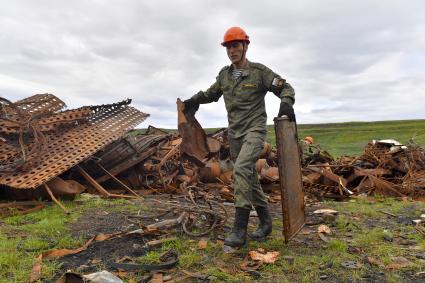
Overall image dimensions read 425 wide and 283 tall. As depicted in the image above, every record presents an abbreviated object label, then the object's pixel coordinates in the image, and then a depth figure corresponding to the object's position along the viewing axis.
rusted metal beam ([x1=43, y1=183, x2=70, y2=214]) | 6.07
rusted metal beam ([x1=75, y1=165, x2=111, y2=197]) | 7.55
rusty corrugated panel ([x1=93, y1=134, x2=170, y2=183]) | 8.25
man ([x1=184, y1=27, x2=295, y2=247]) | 4.38
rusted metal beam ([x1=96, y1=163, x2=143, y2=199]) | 7.91
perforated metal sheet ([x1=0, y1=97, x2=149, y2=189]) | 6.28
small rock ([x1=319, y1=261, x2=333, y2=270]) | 3.88
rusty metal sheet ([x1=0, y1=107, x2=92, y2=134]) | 7.35
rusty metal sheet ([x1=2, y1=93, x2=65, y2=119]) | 8.01
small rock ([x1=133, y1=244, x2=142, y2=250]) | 4.33
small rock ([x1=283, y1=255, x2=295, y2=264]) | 4.04
